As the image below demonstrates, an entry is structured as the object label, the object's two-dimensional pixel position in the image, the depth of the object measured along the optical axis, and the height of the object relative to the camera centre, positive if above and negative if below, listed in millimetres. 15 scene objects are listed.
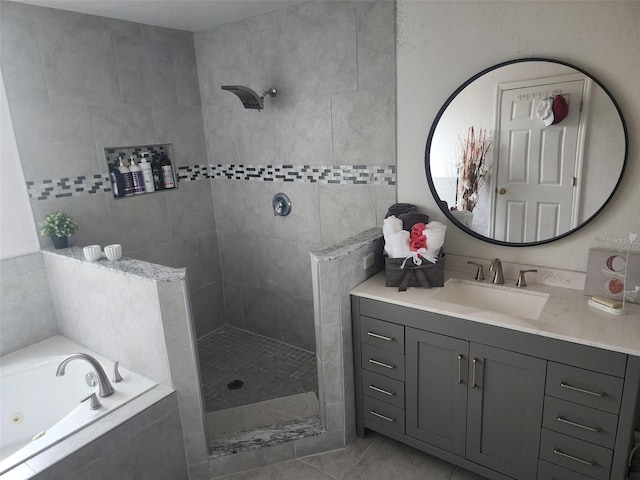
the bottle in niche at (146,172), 3041 -153
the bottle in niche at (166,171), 3188 -154
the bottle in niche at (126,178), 2938 -175
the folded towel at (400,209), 2436 -404
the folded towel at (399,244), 2162 -534
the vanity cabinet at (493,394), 1621 -1118
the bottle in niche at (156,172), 3135 -154
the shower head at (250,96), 2695 +318
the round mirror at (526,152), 1917 -105
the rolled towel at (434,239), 2145 -513
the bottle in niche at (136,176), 2994 -169
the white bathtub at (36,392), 2289 -1274
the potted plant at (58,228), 2527 -420
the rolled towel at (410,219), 2273 -435
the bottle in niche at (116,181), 2891 -190
